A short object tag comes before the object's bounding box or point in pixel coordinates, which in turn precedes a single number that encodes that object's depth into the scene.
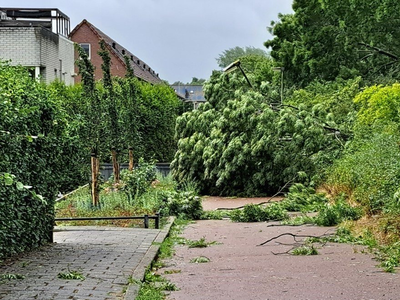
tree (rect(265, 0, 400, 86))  44.72
